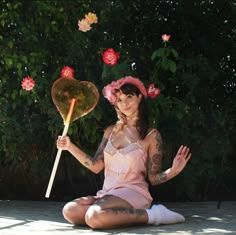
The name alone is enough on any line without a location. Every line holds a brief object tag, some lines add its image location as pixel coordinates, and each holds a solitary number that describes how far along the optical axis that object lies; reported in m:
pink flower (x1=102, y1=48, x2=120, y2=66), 4.36
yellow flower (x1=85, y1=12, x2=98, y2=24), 4.22
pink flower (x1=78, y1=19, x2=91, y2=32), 4.25
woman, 3.92
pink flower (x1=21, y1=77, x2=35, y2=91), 4.44
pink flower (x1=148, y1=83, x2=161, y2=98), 4.41
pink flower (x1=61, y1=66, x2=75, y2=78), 4.25
